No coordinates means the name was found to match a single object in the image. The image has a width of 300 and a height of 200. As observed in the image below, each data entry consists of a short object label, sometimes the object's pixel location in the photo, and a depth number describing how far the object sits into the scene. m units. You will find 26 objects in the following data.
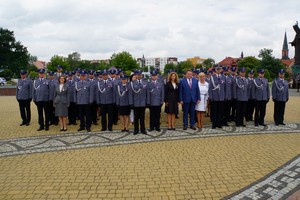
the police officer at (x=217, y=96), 8.94
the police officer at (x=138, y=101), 8.23
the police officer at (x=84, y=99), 8.79
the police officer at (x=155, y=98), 8.44
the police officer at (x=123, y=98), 8.45
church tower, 106.06
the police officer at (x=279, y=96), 9.32
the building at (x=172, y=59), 188.21
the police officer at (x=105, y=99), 8.74
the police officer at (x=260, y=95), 9.22
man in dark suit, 8.77
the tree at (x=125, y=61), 73.43
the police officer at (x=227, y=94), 9.09
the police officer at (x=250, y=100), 9.34
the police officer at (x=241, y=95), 9.09
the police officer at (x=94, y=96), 8.97
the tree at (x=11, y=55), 59.09
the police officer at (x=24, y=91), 9.84
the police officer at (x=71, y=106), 9.74
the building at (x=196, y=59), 146.44
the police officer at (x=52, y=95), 9.23
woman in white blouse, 8.90
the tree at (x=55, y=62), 71.84
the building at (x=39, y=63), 127.59
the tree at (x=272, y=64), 51.19
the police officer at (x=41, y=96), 9.02
